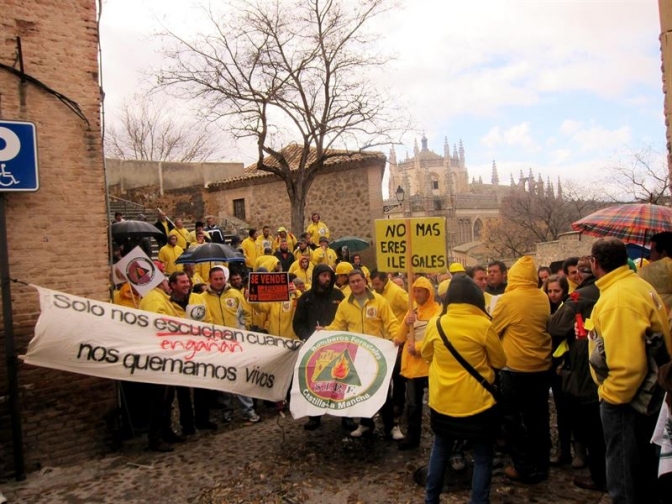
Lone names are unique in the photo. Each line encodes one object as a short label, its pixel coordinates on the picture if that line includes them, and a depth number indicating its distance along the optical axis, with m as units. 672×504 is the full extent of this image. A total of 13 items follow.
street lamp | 20.83
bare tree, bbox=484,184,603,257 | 41.36
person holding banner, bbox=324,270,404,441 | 6.25
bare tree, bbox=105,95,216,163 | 43.62
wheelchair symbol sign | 5.52
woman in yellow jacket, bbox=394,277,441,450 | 5.72
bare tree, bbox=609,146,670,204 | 27.85
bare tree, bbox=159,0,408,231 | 21.45
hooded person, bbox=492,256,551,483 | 4.98
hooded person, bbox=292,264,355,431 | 7.11
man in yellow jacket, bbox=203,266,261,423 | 7.24
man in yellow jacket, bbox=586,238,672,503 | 3.50
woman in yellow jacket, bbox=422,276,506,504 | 4.09
